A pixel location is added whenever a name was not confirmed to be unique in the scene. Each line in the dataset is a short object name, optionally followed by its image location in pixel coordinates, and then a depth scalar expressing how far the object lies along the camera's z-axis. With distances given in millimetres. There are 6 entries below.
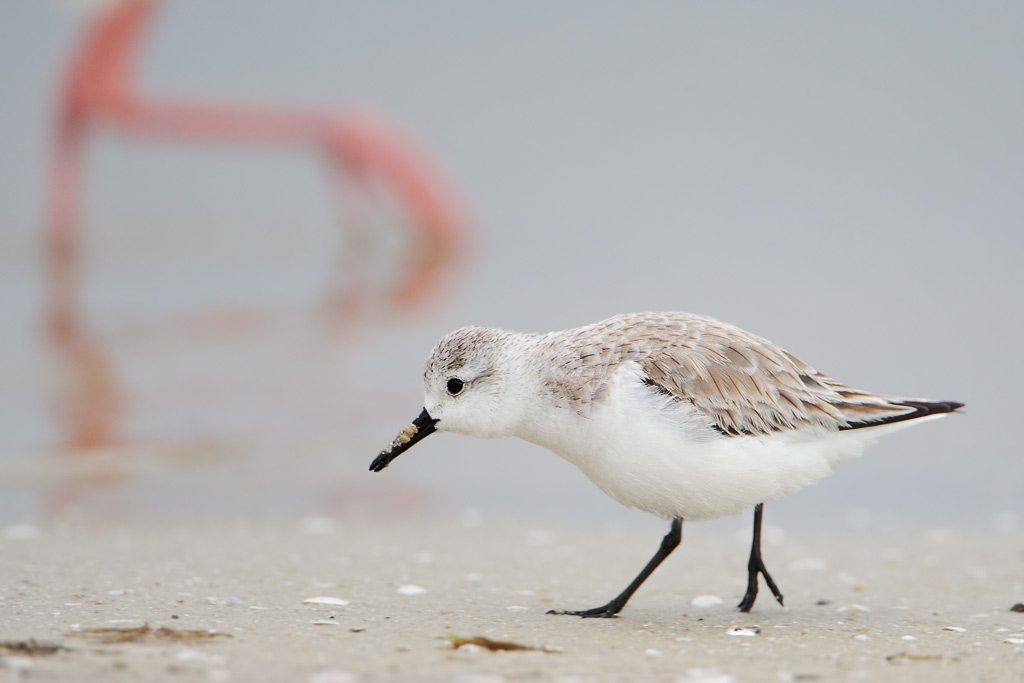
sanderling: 8187
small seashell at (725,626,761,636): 8102
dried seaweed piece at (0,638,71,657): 6527
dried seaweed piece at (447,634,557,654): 7184
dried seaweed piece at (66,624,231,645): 7008
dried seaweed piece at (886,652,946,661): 7281
